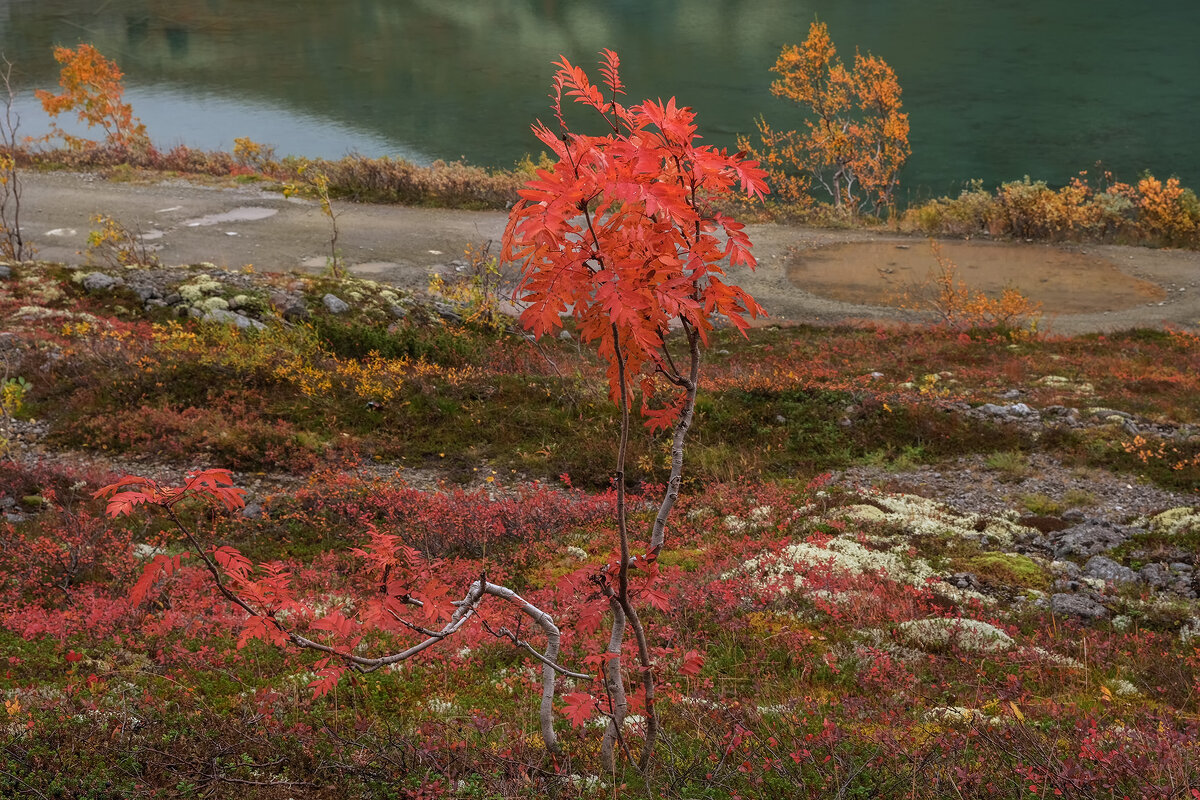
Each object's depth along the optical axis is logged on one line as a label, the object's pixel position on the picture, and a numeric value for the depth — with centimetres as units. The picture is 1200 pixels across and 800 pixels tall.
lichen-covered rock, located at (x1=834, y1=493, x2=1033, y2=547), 1009
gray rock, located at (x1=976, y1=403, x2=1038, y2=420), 1409
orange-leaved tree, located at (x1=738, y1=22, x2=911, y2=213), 3606
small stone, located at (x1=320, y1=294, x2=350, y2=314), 1864
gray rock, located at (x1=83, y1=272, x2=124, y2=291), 1907
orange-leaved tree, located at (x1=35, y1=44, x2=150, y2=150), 3241
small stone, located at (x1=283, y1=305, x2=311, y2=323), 1812
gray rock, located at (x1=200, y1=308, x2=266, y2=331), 1741
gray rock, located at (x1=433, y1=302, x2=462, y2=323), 2009
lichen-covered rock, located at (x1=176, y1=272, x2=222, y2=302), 1834
